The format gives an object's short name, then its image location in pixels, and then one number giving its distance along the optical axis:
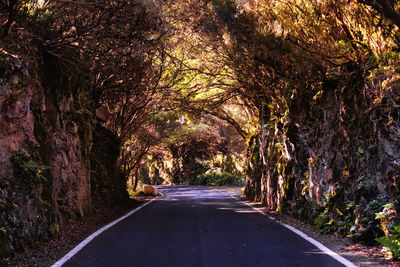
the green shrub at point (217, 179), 47.85
